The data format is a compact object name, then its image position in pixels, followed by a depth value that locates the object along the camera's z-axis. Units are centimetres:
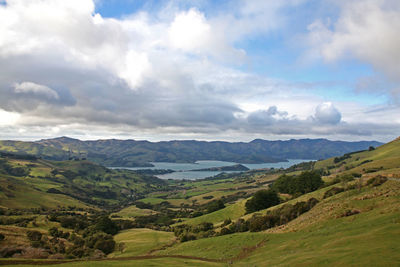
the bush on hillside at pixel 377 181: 4764
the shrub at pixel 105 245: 5478
